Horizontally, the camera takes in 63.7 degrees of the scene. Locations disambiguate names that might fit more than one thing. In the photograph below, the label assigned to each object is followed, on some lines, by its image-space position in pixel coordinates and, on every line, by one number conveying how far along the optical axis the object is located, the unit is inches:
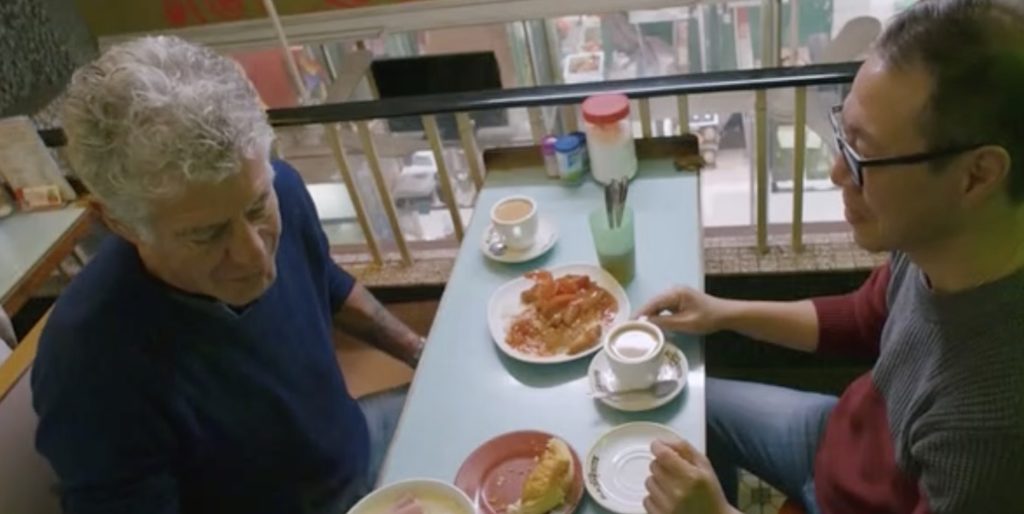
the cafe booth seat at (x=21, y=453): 53.4
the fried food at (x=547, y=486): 46.2
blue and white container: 68.1
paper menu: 78.9
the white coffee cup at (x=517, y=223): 62.9
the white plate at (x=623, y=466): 46.6
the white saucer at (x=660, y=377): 50.6
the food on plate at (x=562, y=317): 55.7
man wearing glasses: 36.0
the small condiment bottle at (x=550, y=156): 69.2
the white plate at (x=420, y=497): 47.0
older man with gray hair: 41.7
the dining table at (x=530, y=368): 50.8
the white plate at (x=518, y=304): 55.3
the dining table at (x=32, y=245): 74.7
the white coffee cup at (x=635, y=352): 50.4
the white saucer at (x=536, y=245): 63.3
